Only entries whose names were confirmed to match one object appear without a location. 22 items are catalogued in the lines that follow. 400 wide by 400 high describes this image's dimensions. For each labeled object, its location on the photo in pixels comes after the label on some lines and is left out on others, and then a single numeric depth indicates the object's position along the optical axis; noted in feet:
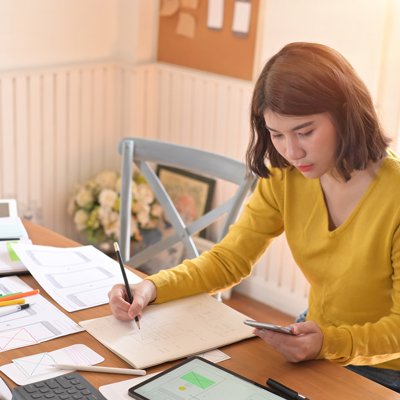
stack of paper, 7.53
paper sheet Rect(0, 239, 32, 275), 7.49
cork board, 12.90
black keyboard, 5.76
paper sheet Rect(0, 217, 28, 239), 8.12
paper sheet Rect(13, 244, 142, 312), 7.18
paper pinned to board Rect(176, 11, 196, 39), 13.56
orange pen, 7.01
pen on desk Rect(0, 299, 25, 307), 6.94
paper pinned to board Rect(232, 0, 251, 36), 12.73
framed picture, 13.52
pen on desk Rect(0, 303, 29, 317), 6.86
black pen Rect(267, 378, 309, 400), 5.89
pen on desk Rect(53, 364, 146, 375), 6.16
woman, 6.64
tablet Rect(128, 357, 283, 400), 5.89
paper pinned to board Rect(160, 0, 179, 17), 13.68
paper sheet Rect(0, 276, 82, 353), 6.50
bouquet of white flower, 13.21
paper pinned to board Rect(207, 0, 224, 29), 13.07
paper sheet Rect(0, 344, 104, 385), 6.04
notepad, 6.38
